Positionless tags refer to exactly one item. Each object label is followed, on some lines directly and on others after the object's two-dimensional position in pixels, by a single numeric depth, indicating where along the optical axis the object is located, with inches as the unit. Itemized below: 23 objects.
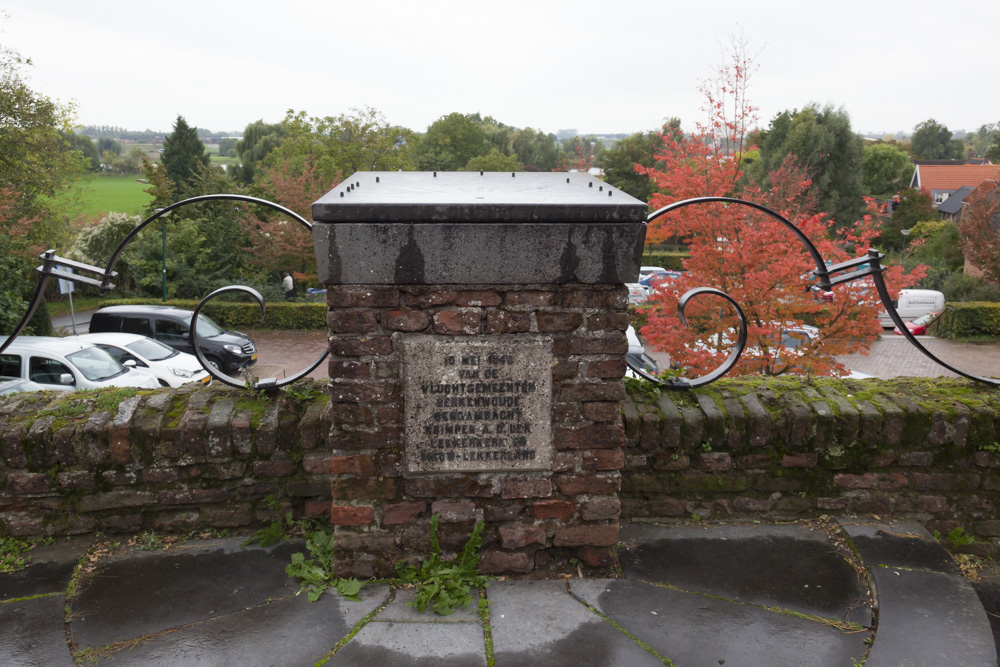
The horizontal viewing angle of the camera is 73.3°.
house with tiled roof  1977.6
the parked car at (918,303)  848.9
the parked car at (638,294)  873.5
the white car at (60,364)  412.8
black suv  610.9
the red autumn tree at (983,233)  840.9
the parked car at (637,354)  535.4
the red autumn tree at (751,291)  357.4
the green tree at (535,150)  2480.3
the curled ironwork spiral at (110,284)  128.8
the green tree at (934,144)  2795.3
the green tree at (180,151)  1378.0
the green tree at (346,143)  995.3
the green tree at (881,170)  1635.1
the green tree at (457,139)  1947.6
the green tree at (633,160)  1493.6
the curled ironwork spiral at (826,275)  132.3
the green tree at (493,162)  1612.9
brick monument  109.0
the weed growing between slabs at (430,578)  114.5
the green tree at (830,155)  1149.1
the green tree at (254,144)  1814.7
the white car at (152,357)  486.9
